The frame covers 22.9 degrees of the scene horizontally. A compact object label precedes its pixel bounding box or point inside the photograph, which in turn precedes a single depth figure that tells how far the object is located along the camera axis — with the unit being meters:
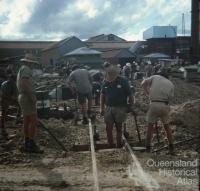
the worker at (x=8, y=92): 12.99
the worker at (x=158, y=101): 10.03
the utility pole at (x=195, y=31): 50.94
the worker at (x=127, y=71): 36.41
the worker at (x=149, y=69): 34.98
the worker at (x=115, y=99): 10.42
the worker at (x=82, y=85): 15.07
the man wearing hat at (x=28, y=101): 9.75
